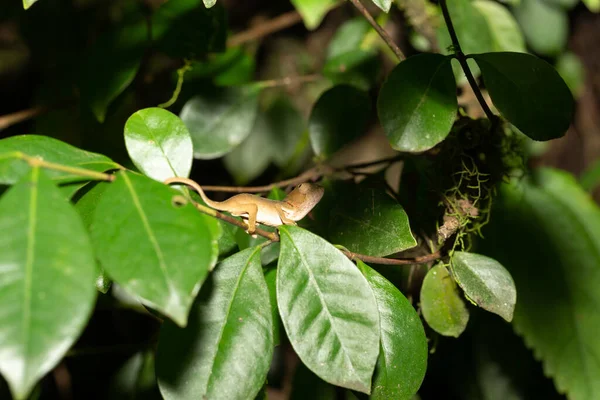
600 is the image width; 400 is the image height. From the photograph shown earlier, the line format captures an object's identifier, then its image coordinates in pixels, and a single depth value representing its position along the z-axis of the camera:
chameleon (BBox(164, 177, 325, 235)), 0.64
